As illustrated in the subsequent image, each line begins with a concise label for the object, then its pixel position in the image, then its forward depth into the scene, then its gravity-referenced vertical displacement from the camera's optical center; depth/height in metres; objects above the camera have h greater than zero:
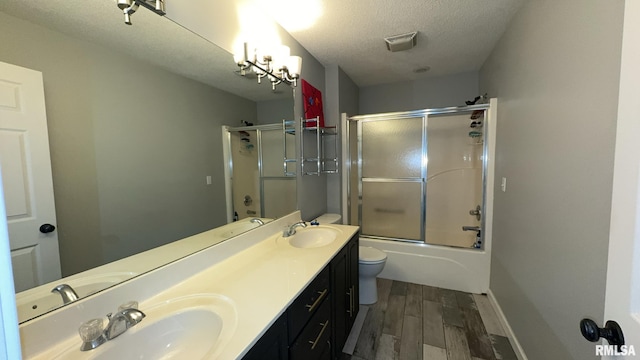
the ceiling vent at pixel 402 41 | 2.13 +1.11
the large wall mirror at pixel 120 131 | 0.79 +0.15
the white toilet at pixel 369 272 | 2.23 -0.98
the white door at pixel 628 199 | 0.52 -0.09
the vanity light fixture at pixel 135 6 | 0.96 +0.66
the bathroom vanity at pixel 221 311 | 0.74 -0.53
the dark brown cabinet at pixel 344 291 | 1.54 -0.88
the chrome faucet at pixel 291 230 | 1.85 -0.49
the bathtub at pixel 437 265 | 2.45 -1.07
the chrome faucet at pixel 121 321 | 0.76 -0.49
